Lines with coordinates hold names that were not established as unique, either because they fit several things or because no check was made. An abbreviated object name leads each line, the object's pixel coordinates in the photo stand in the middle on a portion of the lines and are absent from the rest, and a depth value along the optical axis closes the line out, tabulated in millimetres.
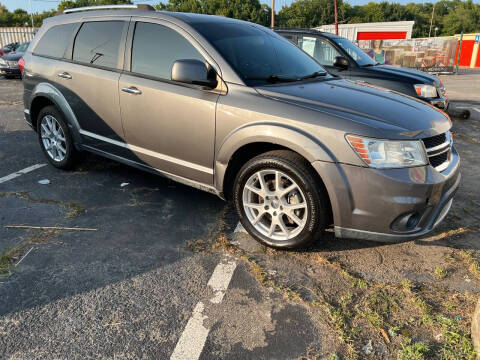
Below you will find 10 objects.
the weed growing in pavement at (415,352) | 2088
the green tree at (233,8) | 79312
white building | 41600
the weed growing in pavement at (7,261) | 2775
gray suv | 2682
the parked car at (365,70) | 6914
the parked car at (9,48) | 19212
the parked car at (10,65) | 15000
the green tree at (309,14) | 90750
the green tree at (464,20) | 86375
